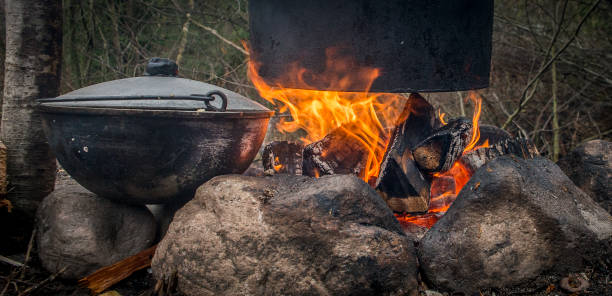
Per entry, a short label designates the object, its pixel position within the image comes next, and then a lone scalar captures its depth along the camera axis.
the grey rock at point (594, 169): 2.30
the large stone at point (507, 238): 1.70
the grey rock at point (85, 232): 1.94
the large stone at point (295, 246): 1.60
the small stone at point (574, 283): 1.67
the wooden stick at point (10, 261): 1.98
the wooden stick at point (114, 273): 1.86
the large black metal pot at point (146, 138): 1.85
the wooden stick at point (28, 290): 1.63
